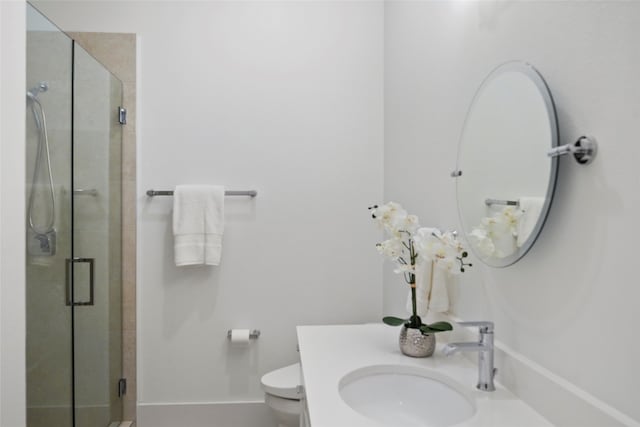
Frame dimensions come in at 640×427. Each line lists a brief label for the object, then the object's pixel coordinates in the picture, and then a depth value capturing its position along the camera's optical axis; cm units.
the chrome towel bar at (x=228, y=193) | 242
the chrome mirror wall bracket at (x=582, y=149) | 91
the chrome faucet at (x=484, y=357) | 118
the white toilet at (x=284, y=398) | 209
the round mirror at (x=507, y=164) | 105
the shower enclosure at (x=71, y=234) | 156
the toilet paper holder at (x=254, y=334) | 250
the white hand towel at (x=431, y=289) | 157
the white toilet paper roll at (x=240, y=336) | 243
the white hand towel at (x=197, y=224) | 238
